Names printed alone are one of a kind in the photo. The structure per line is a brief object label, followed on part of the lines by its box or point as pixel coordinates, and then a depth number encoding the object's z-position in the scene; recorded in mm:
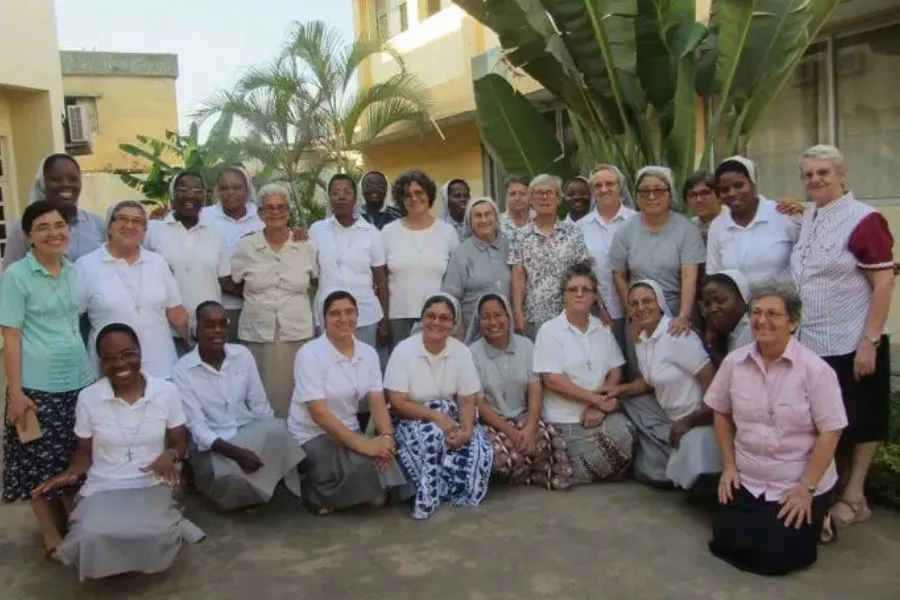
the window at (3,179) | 10586
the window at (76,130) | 16891
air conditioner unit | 17125
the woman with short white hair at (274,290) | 5172
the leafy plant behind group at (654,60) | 6152
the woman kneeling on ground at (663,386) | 4754
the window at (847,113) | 7039
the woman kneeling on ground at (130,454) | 3736
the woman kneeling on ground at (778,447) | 3766
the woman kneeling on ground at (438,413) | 4758
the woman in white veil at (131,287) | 4406
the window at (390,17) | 15477
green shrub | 4418
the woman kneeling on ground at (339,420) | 4684
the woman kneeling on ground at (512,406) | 5012
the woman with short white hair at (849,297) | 4047
